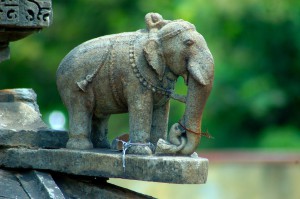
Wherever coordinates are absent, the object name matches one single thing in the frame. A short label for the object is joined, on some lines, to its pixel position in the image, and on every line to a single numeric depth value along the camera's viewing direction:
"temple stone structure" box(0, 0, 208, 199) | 8.60
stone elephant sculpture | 8.73
